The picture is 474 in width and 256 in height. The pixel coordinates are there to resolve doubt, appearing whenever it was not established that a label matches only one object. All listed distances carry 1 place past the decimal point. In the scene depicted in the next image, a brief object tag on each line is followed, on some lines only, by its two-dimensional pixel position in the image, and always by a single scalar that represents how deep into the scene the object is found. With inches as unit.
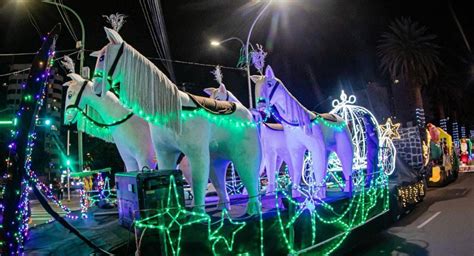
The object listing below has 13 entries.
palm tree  985.5
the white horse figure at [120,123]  266.8
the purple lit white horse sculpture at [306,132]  283.0
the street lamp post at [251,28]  471.8
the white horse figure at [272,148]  335.9
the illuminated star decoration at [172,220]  145.4
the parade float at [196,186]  153.4
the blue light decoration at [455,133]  1549.0
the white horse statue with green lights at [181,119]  186.2
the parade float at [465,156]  1214.2
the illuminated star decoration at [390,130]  502.3
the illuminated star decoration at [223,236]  168.7
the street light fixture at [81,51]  427.4
